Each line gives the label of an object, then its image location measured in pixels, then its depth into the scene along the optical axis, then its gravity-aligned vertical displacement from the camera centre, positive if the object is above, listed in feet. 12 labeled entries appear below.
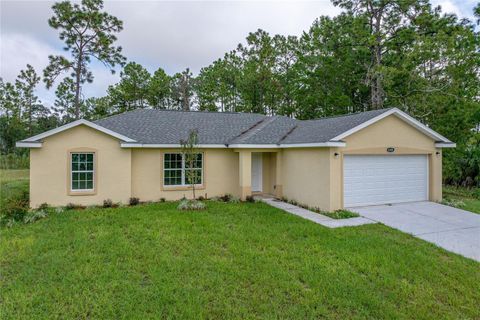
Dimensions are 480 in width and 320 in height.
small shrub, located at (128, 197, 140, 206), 39.34 -6.28
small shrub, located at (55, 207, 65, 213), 34.37 -6.65
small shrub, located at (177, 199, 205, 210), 36.11 -6.34
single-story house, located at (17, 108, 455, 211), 35.76 -0.44
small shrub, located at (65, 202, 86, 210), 36.30 -6.56
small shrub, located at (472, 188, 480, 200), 52.75 -7.09
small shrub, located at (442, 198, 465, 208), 39.33 -6.64
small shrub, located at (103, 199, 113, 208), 37.73 -6.30
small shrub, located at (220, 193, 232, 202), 43.23 -6.38
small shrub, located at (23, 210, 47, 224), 30.55 -6.75
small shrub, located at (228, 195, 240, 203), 42.06 -6.53
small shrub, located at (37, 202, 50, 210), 34.98 -6.28
